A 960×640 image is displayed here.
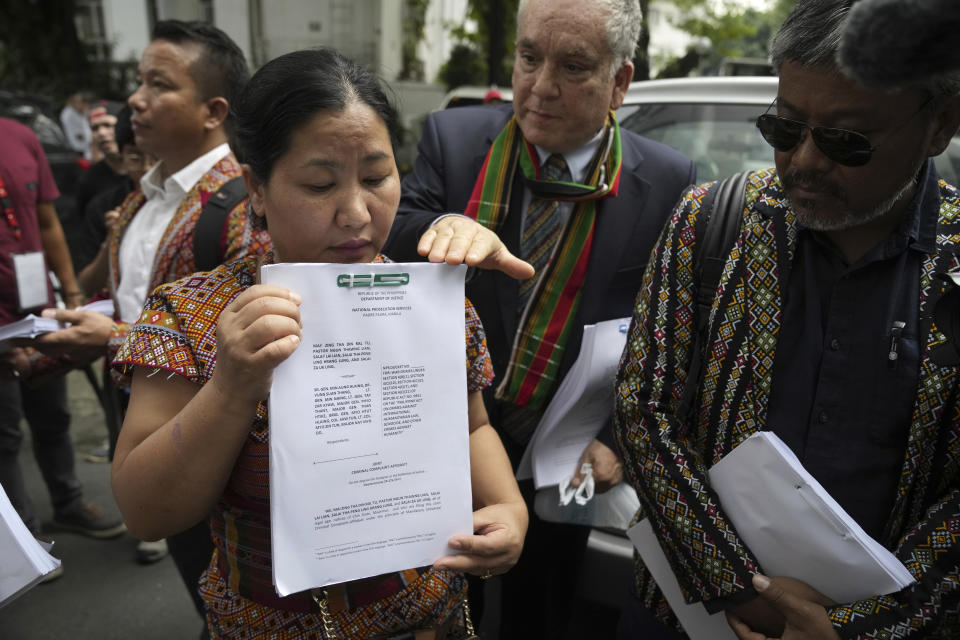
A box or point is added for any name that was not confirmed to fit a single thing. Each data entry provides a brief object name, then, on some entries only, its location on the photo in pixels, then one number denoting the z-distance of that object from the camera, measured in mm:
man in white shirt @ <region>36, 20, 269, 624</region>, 2109
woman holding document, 1019
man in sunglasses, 1225
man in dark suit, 1935
